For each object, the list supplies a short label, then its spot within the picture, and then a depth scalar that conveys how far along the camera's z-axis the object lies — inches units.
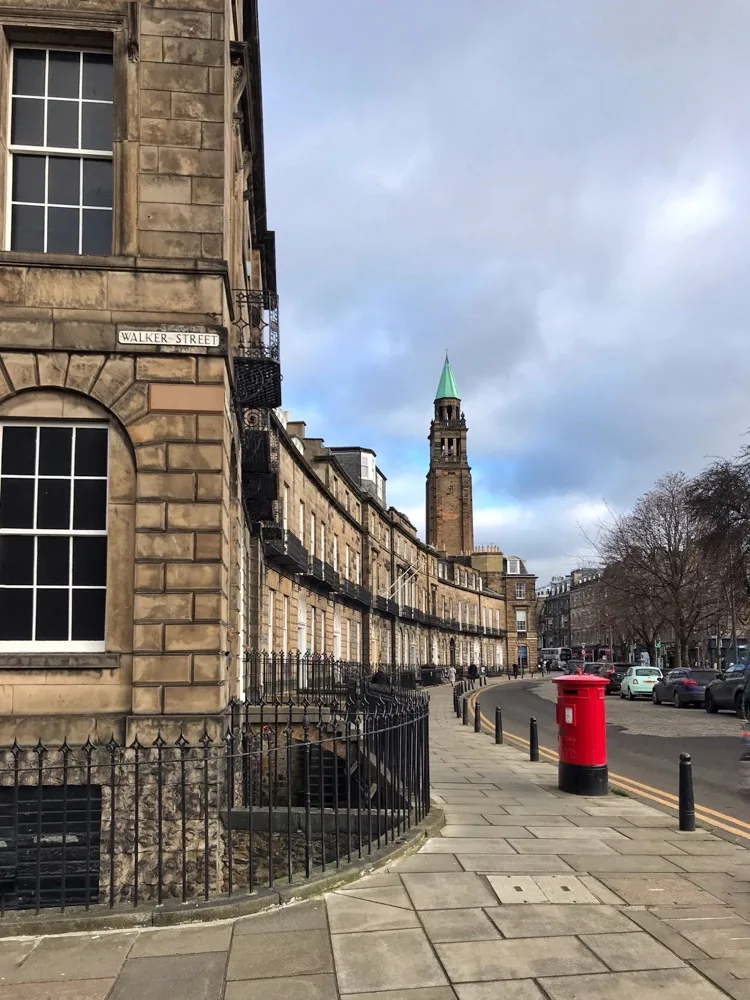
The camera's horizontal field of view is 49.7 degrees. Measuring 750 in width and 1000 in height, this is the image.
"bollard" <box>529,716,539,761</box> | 557.9
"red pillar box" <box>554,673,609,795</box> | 401.7
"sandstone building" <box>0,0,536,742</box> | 311.3
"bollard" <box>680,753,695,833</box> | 328.5
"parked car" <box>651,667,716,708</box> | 1125.7
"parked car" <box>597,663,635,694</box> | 1689.2
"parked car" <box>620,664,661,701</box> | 1422.2
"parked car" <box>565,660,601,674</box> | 1970.7
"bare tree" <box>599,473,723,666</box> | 1774.1
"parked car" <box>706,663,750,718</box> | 956.0
